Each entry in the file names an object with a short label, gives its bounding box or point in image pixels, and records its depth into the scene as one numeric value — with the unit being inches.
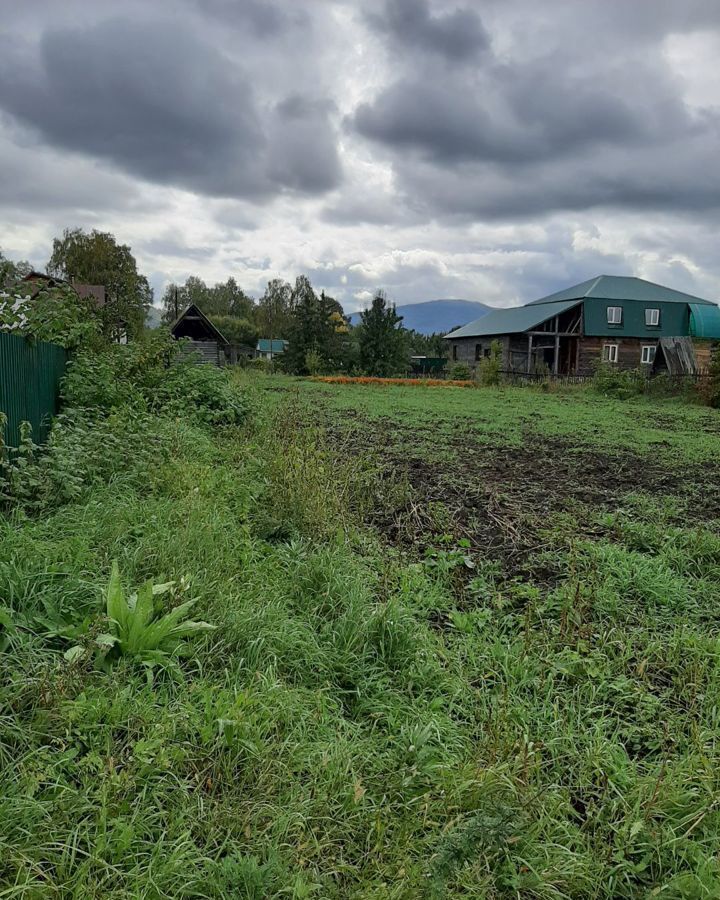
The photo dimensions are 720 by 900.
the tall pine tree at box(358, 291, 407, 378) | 1460.4
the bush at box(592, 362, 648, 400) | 884.6
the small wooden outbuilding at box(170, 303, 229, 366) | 1262.3
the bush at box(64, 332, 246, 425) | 304.7
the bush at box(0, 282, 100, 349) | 253.3
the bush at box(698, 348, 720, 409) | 764.0
